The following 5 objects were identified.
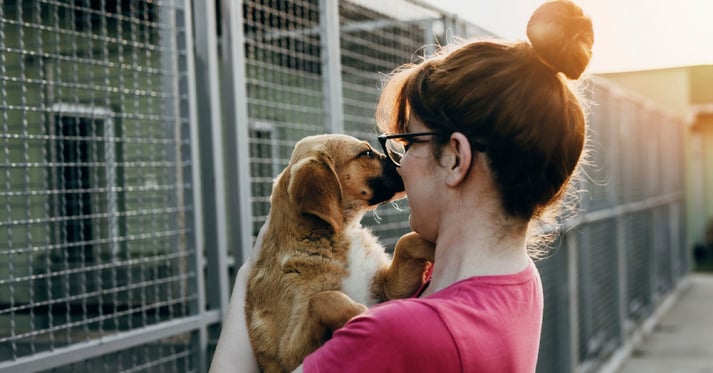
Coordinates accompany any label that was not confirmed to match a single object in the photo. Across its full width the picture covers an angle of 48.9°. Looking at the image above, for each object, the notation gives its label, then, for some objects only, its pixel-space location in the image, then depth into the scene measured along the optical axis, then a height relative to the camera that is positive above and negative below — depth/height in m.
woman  1.45 -0.04
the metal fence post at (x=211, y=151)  3.10 +0.12
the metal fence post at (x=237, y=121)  3.17 +0.24
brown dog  1.90 -0.22
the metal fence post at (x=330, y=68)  3.78 +0.52
